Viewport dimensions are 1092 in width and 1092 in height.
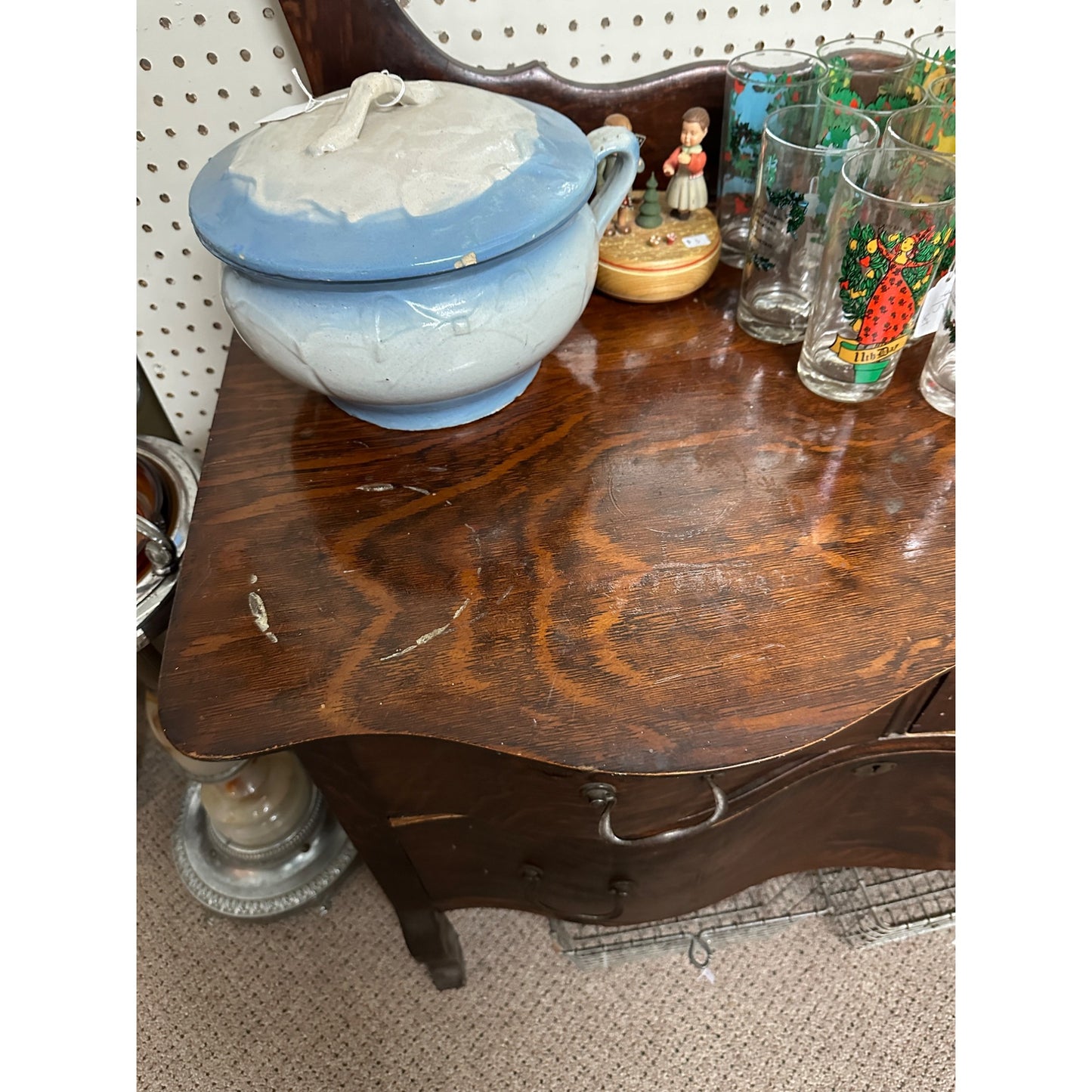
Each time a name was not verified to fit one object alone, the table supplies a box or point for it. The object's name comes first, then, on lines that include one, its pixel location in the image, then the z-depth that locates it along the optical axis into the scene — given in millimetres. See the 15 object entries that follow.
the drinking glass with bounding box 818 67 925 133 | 729
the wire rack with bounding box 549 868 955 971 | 1115
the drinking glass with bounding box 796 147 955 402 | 600
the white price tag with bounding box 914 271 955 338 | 654
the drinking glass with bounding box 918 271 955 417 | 664
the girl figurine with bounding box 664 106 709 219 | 750
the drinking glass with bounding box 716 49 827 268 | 755
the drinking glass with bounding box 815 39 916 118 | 752
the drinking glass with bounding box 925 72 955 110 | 684
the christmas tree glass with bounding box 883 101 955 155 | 681
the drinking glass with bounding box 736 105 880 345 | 686
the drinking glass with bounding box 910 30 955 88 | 707
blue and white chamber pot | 525
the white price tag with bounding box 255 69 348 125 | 612
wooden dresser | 505
